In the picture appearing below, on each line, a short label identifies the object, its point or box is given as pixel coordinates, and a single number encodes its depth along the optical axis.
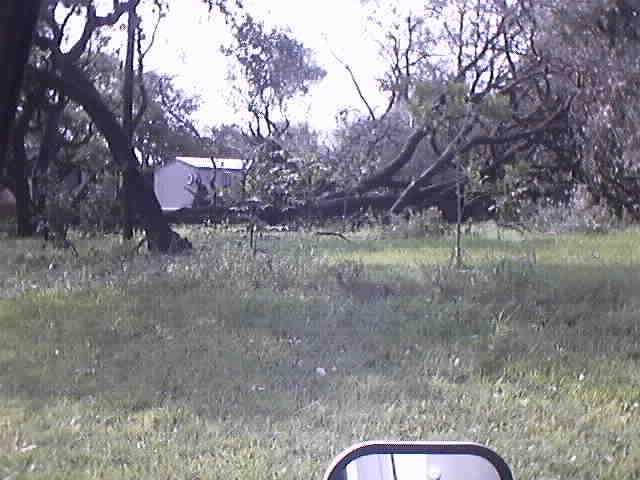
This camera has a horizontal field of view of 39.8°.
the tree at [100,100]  11.43
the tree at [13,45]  4.73
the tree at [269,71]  12.99
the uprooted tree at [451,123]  11.45
